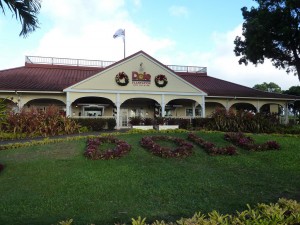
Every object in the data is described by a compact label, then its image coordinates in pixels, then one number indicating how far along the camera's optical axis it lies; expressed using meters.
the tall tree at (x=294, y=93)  27.10
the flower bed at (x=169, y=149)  7.90
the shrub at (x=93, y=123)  14.41
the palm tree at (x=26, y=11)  6.56
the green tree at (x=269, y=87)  49.80
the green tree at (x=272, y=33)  19.20
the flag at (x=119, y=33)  23.56
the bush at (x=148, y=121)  15.58
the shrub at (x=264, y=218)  3.28
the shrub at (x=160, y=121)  15.37
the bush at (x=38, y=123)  12.42
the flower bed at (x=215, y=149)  8.16
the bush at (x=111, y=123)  15.47
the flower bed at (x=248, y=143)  8.67
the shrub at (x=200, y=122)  14.34
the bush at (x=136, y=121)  15.72
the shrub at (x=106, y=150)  7.66
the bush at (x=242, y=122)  12.36
